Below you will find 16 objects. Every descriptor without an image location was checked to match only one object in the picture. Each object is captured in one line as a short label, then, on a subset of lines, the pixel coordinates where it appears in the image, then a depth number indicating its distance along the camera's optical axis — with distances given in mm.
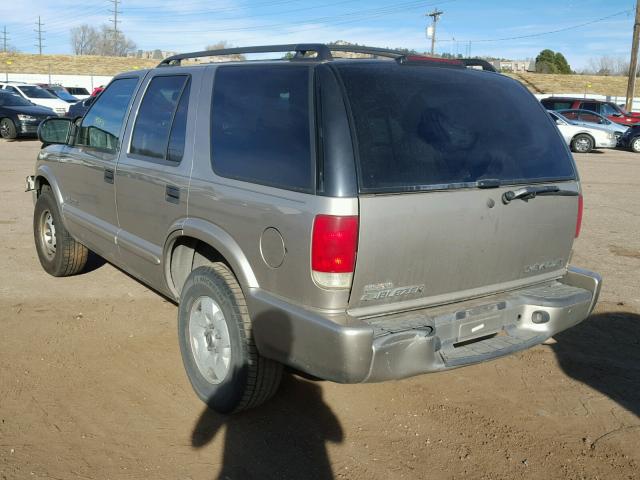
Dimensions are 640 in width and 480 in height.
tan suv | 2998
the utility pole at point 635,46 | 31359
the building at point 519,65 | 80675
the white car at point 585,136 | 23062
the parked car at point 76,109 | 23159
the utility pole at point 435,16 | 58781
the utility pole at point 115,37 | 89056
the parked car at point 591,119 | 23830
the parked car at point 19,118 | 20312
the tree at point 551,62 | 75812
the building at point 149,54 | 70125
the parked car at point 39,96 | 25938
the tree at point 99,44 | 102375
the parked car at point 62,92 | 30039
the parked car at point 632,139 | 23969
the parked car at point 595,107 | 25859
